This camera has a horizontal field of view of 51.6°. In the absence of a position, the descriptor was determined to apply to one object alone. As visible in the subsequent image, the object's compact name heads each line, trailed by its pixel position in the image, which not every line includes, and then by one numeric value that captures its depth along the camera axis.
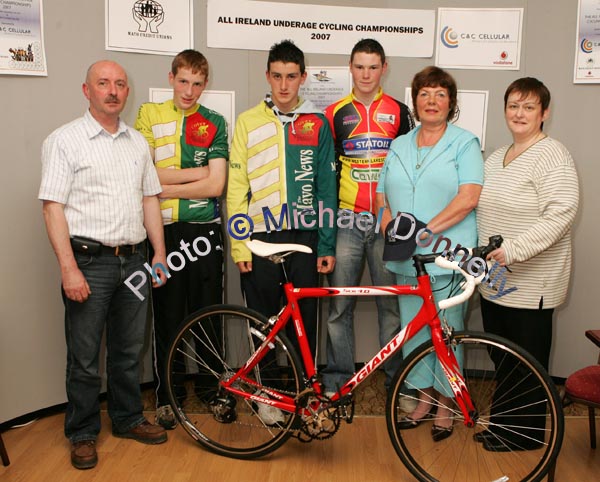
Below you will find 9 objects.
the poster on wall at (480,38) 3.28
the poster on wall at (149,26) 3.11
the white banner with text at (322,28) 3.26
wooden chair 2.43
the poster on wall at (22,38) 2.85
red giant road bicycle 2.33
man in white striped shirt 2.48
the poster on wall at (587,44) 3.19
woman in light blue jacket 2.64
